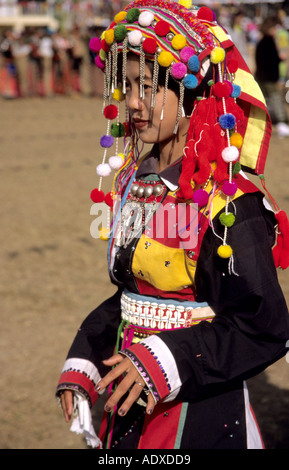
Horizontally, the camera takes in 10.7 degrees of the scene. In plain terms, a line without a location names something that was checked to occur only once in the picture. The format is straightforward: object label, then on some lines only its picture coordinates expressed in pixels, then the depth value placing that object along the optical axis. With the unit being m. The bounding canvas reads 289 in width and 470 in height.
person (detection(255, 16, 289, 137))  13.81
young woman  3.45
